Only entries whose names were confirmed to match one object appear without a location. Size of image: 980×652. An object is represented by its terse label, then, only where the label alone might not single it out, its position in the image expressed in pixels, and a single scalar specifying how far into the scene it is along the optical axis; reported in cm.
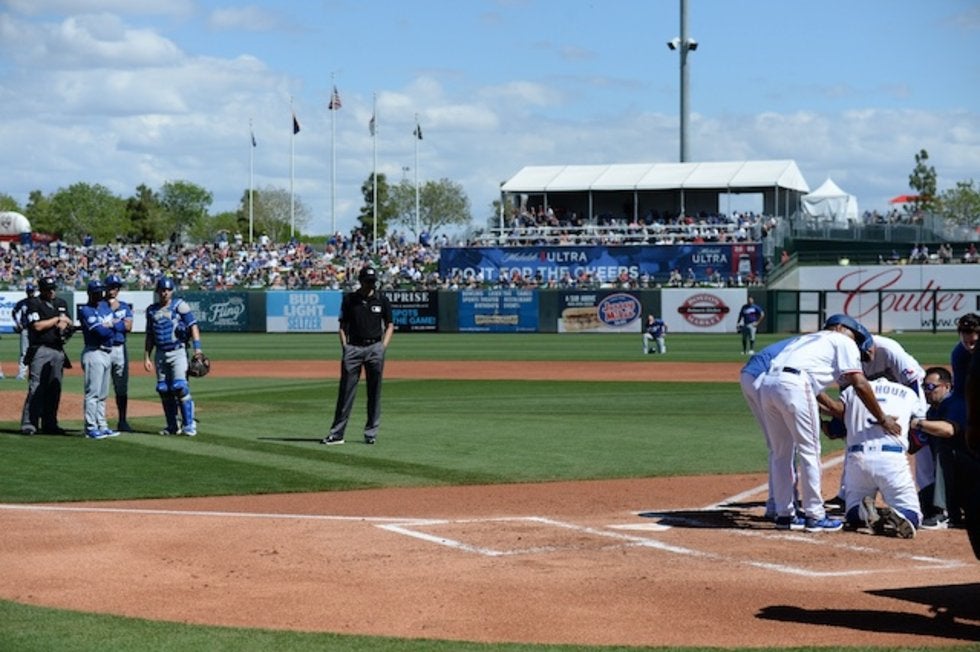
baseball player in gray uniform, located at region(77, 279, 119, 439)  1644
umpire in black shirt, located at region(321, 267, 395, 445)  1630
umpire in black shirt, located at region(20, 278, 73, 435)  1722
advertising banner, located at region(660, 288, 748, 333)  5300
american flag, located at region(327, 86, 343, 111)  7344
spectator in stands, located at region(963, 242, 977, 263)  5325
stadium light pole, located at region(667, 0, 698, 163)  6131
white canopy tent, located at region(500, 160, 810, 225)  7088
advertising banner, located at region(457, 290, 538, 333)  5662
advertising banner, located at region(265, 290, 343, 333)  5838
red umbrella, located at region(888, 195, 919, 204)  10270
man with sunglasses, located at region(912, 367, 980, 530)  1040
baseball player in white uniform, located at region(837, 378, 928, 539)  1038
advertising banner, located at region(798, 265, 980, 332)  5131
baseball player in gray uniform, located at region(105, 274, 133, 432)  1659
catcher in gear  1669
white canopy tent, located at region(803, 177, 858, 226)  7456
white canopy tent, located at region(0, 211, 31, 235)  11475
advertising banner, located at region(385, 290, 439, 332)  5778
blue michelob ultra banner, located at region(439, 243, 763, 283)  5628
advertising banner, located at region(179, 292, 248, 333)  5938
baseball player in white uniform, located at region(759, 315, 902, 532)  1018
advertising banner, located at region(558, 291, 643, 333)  5466
